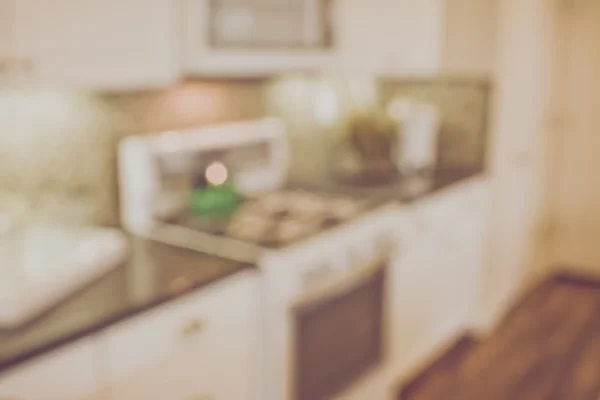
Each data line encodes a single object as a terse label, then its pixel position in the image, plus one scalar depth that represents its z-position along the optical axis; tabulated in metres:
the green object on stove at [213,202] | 2.27
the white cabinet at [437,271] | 2.64
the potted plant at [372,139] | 2.94
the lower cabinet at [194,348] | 1.55
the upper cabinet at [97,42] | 1.57
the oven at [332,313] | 1.96
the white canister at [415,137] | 3.15
